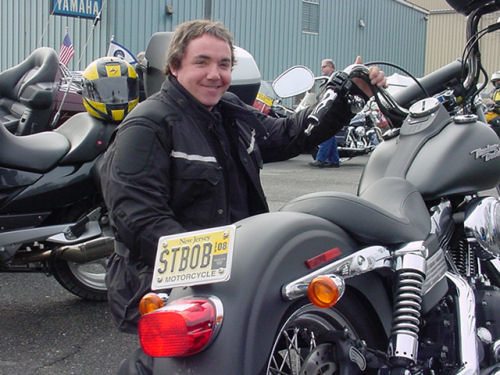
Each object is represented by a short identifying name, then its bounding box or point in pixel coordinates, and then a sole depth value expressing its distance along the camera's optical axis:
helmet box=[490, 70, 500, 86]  13.16
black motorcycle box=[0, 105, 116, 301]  3.77
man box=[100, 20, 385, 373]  2.35
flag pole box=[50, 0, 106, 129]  5.29
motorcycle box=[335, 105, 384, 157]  13.58
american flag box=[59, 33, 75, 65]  9.55
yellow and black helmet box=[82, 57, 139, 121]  4.20
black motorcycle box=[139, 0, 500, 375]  1.75
